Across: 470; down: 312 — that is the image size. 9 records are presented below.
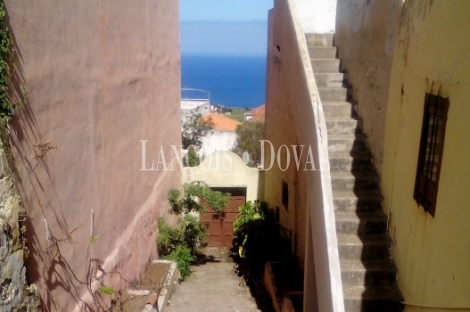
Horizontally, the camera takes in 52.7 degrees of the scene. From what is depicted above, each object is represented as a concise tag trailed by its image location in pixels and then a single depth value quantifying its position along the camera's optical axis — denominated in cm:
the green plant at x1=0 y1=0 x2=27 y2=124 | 341
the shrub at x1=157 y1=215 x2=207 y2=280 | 1022
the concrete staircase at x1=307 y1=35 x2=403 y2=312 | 502
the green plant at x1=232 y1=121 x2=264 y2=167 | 2492
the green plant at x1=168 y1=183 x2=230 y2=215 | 1084
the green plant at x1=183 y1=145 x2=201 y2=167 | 1592
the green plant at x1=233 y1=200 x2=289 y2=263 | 1044
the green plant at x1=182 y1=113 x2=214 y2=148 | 2366
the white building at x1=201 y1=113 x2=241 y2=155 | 2725
